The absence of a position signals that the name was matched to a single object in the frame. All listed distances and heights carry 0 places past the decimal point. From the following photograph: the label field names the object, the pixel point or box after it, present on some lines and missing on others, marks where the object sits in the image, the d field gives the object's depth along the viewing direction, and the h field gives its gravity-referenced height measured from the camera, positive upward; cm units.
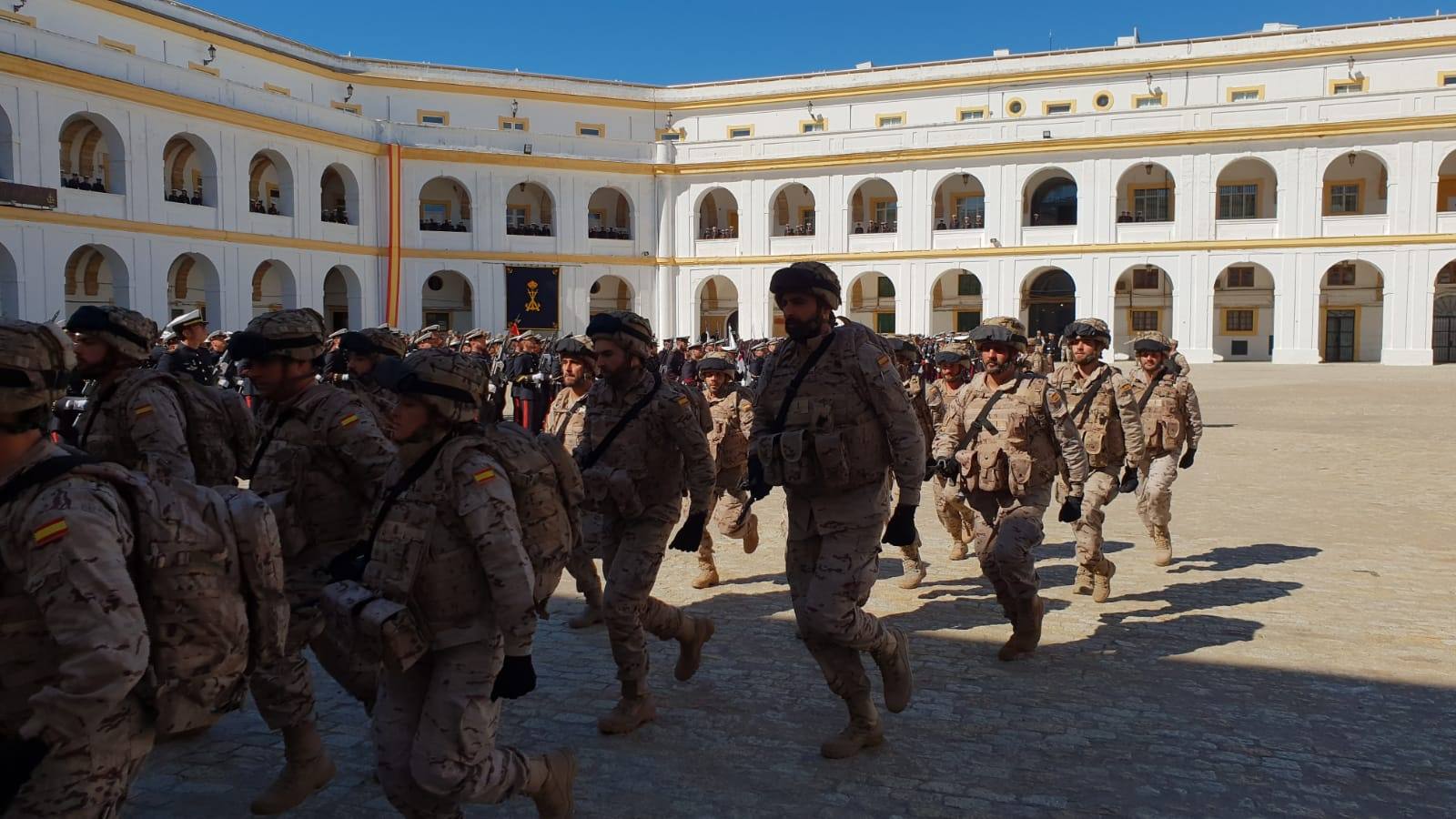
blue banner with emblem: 4138 +233
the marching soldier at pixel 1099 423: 772 -48
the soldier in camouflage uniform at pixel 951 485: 785 -98
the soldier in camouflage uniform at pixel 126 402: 432 -19
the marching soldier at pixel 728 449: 886 -75
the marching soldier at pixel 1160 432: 868 -59
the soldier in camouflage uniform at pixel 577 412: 677 -35
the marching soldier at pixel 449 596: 339 -76
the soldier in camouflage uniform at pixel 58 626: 244 -62
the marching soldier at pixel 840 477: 475 -53
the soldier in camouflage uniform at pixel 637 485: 514 -63
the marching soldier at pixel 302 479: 423 -49
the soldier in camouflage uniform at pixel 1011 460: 614 -61
